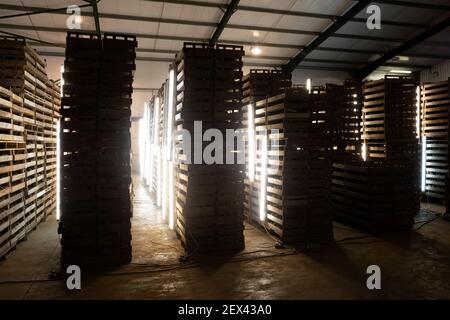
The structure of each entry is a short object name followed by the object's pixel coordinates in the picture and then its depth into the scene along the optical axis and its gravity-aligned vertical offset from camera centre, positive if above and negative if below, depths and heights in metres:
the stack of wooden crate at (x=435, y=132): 13.42 +0.76
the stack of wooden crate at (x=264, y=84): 10.65 +2.20
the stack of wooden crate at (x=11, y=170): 6.87 -0.46
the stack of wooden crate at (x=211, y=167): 7.26 -0.36
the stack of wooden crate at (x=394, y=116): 11.70 +1.25
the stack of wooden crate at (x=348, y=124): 11.84 +1.02
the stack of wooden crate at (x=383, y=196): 8.92 -1.27
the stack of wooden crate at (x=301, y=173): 7.90 -0.54
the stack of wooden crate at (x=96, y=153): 6.42 -0.03
